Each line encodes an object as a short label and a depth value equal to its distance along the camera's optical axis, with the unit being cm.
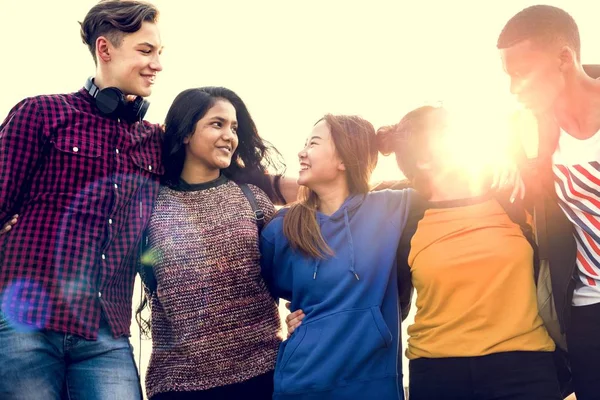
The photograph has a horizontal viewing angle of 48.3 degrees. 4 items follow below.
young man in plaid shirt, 296
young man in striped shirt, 308
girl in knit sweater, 342
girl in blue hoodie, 327
